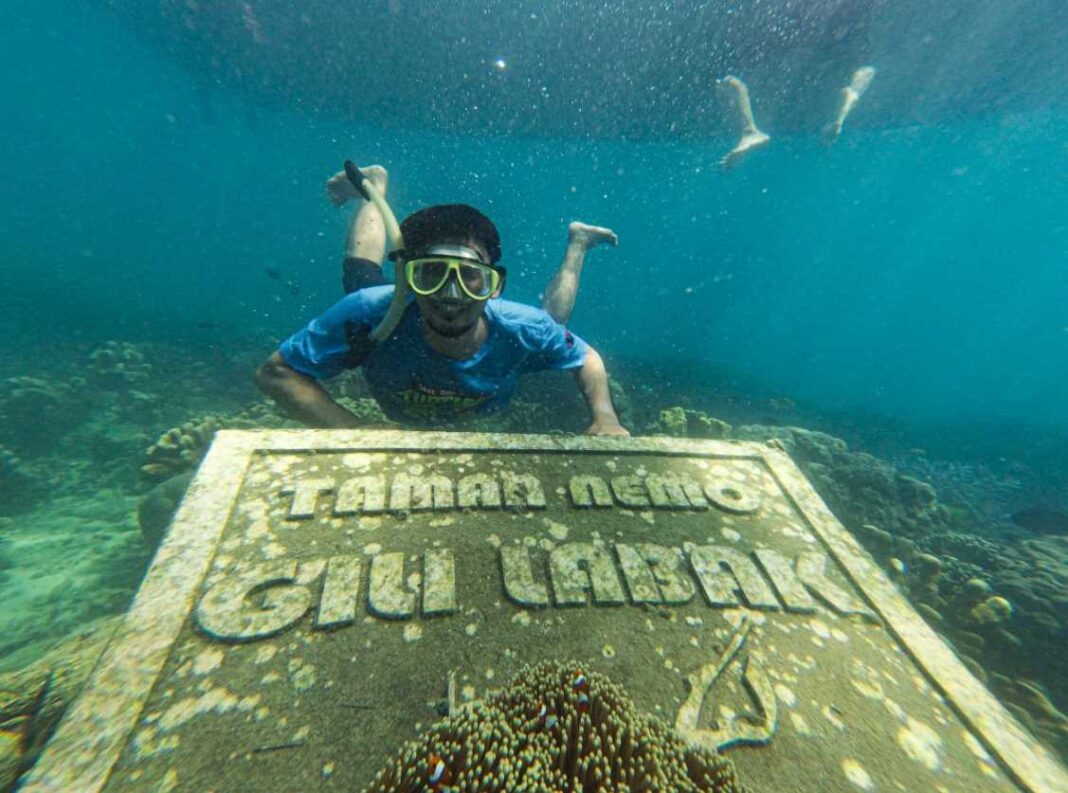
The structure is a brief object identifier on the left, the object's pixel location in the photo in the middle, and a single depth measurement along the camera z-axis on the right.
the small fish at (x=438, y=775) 0.26
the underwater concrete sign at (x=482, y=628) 0.33
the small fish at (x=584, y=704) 0.31
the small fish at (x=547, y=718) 0.30
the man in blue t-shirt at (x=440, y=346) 0.75
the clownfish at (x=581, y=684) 0.32
